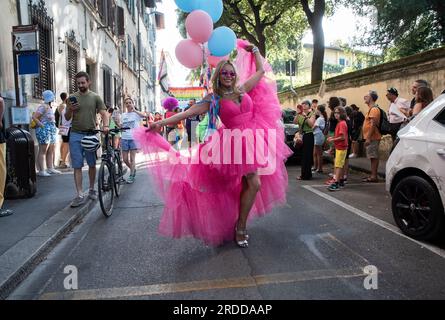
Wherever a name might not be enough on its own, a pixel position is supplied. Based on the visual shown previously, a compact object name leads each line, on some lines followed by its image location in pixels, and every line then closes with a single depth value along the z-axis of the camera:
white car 4.24
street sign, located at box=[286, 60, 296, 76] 19.68
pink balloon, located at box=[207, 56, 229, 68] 5.19
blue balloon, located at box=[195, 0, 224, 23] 5.17
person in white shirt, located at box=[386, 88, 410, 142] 8.74
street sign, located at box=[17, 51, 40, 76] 7.38
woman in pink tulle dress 4.23
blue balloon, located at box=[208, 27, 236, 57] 5.01
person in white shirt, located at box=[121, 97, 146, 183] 8.77
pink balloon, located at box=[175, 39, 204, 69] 5.23
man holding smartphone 6.20
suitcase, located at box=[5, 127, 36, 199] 6.75
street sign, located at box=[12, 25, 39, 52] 7.26
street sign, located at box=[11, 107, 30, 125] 7.41
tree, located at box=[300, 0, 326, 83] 18.95
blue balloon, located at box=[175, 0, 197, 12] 5.16
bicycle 5.88
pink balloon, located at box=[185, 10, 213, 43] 4.97
